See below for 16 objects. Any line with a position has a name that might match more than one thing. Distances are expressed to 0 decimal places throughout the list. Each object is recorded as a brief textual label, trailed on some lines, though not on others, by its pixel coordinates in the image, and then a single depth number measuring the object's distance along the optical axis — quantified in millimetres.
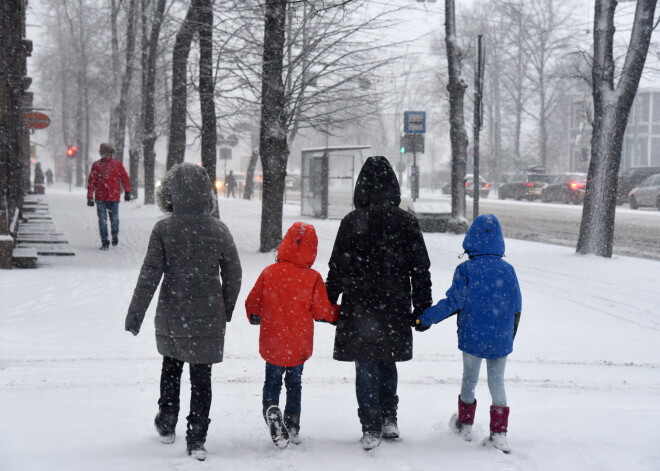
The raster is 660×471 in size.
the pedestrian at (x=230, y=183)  44312
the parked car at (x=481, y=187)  46344
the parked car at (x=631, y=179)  33500
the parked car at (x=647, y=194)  29594
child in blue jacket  4527
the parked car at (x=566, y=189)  37125
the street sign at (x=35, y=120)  26092
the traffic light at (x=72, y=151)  44500
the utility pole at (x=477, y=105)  15953
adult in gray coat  4293
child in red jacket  4487
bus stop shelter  23406
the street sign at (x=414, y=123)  19688
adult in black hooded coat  4500
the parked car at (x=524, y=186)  41656
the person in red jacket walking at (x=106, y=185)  13383
